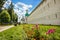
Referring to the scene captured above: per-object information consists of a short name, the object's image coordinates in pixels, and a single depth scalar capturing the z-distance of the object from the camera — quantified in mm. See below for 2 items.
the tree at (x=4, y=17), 17985
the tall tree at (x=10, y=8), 25740
